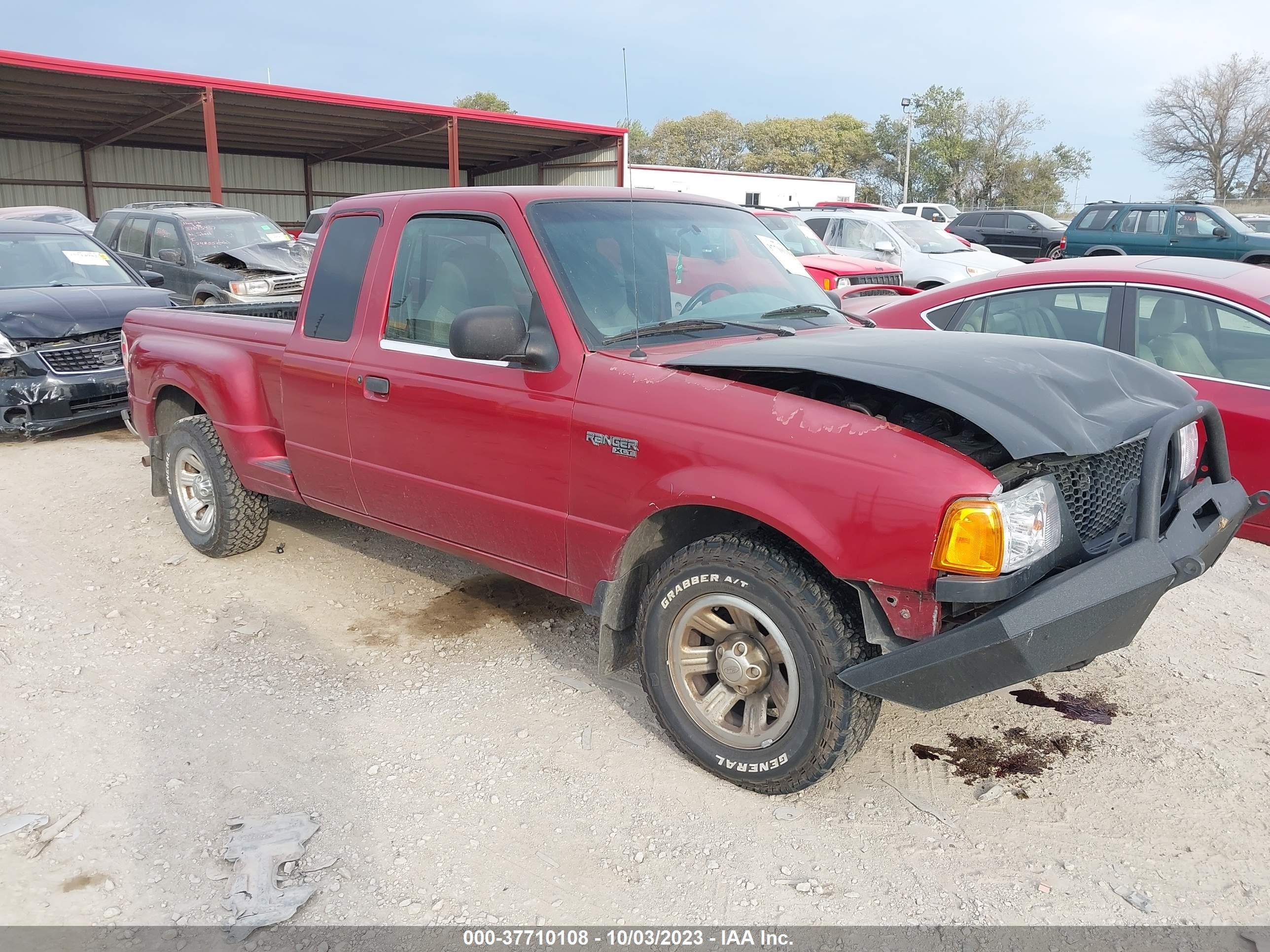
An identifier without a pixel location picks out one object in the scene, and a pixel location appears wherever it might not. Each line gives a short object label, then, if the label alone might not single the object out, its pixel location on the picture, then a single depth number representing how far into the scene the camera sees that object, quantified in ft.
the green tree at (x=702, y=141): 216.13
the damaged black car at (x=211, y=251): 38.73
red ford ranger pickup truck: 8.78
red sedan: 15.79
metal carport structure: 70.79
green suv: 55.72
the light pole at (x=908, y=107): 158.96
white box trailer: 107.45
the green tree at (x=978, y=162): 186.91
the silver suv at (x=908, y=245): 45.24
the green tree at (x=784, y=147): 229.86
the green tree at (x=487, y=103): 241.14
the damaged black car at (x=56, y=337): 26.08
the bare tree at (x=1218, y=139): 166.61
